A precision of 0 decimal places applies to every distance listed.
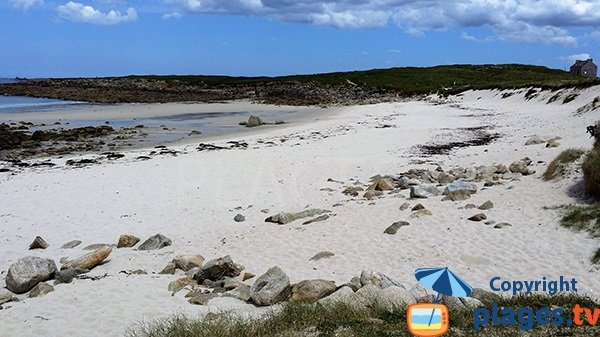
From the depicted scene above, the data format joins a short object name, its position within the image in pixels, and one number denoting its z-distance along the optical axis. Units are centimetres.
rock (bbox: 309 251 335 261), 916
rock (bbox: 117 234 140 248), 1048
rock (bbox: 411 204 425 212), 1130
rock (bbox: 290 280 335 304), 704
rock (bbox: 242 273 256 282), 845
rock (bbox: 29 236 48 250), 1057
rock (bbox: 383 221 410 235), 1023
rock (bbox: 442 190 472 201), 1188
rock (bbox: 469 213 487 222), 1046
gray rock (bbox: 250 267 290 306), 714
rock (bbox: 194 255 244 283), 838
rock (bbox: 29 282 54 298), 796
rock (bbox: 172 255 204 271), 893
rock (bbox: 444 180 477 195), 1220
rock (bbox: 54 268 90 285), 847
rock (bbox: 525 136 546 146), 1800
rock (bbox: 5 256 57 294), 820
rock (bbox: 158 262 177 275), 881
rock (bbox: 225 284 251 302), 742
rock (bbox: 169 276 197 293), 796
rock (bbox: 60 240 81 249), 1059
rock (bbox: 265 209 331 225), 1155
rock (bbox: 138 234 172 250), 1027
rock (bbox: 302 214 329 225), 1137
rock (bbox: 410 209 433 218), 1096
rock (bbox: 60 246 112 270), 914
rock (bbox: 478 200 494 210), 1106
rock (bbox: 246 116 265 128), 3400
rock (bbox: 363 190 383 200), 1300
